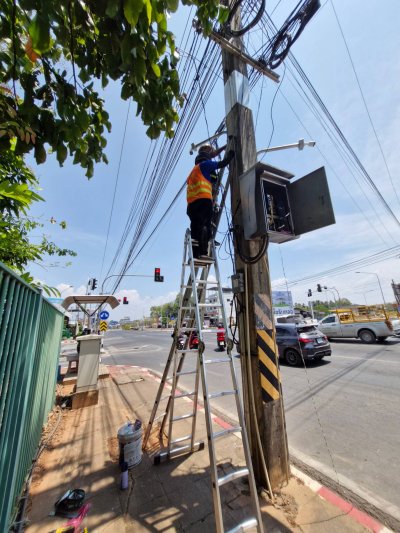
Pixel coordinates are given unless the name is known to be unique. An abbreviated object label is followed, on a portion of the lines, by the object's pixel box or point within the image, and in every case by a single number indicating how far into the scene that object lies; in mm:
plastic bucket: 3135
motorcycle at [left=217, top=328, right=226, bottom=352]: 13702
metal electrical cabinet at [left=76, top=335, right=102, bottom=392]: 5621
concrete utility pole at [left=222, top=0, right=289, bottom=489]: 2768
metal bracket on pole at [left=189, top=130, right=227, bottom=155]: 4546
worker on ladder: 3408
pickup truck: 12848
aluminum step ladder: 2109
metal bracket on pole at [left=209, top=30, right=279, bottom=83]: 3477
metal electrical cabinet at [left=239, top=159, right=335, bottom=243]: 2859
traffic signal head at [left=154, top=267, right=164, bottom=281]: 17848
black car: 8845
